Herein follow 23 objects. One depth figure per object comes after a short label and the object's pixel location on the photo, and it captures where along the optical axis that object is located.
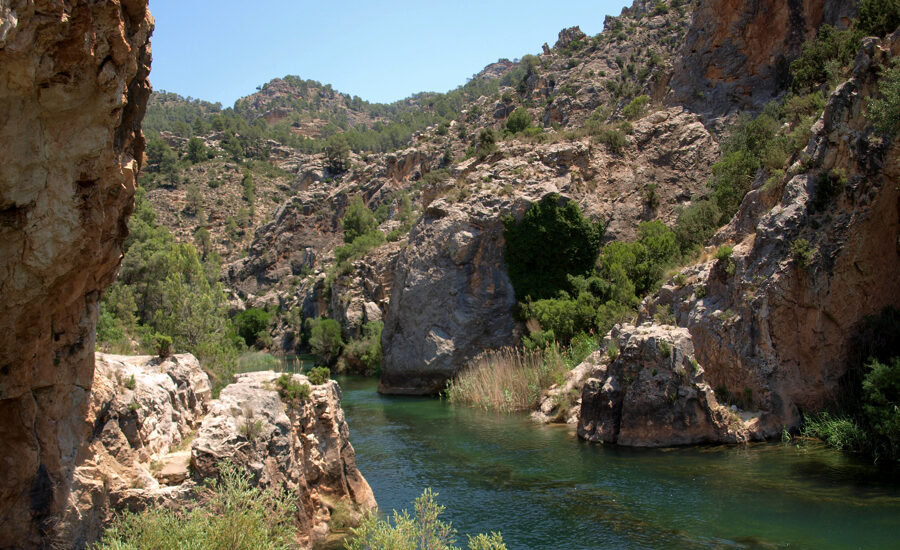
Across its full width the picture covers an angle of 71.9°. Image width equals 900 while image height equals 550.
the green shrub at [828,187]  15.98
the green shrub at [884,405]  13.17
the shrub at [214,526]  6.18
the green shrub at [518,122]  48.09
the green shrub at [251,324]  61.53
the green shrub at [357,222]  60.16
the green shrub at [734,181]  23.06
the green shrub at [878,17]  17.16
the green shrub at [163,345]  11.45
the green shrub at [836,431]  14.56
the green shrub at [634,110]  36.97
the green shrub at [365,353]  40.72
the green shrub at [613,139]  34.28
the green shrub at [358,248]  50.19
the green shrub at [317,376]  12.42
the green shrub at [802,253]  16.06
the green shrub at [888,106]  14.45
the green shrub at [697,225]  24.64
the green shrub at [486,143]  35.28
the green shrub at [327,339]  45.22
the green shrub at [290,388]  11.18
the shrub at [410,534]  5.78
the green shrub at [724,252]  18.00
